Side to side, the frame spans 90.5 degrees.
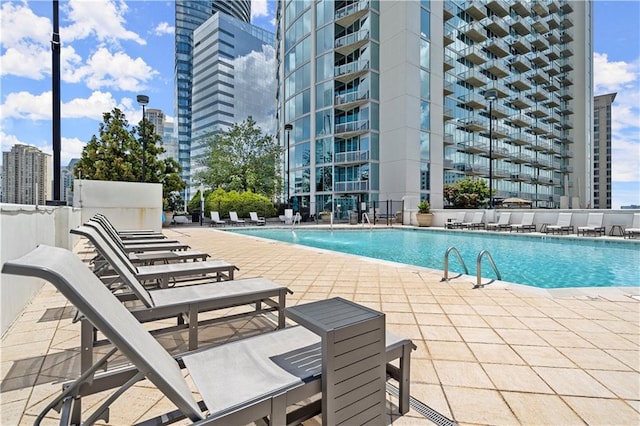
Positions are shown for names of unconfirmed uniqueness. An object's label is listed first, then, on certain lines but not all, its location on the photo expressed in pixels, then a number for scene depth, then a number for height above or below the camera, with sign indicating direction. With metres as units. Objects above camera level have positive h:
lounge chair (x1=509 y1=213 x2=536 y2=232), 14.30 -0.60
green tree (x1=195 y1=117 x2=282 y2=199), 25.88 +4.14
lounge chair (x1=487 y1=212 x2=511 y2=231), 15.13 -0.59
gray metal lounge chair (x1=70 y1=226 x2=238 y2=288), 2.42 -0.63
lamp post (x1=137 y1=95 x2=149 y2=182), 14.36 +5.10
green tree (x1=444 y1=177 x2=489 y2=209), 26.11 +1.55
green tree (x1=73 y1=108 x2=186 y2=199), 18.61 +3.26
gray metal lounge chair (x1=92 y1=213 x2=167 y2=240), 6.54 -0.52
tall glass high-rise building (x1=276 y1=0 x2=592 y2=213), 23.94 +10.13
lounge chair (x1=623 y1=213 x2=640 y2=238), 10.83 -0.60
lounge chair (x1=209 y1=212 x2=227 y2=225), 19.47 -0.42
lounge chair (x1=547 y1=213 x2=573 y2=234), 13.00 -0.59
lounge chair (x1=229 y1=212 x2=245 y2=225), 19.78 -0.46
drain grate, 1.67 -1.11
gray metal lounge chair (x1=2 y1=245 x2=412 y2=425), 1.03 -0.73
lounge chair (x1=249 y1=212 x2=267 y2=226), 20.62 -0.57
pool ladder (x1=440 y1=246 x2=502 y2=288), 4.48 -0.83
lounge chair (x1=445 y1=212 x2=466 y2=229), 16.42 -0.52
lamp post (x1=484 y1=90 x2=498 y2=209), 15.66 +5.81
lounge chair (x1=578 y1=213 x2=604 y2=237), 12.03 -0.56
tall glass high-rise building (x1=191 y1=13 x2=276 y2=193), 73.19 +33.40
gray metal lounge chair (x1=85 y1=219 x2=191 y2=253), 4.95 -0.57
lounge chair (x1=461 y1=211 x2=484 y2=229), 15.90 -0.55
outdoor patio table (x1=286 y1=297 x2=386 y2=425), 1.33 -0.66
